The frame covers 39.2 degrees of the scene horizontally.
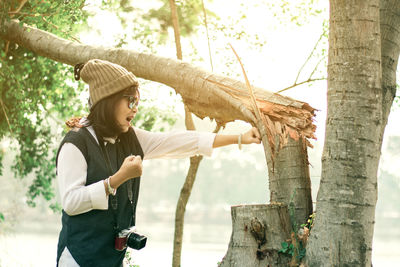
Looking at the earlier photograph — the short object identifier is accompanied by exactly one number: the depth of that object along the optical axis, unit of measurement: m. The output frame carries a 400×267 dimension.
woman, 2.79
